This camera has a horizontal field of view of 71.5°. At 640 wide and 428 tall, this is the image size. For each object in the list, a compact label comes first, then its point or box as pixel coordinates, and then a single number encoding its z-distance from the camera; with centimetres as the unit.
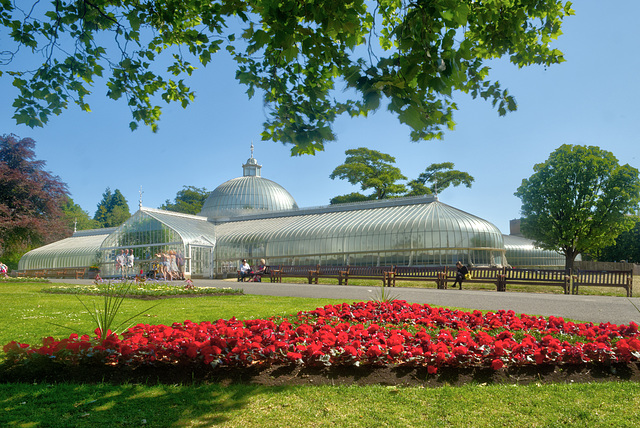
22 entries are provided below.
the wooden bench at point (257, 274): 2423
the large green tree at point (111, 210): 8175
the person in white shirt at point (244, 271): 2472
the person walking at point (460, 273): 1798
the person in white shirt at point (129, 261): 2787
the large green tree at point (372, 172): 4141
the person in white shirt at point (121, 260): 2541
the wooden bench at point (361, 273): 2070
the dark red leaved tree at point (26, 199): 2747
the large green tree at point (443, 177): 4297
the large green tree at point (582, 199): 3034
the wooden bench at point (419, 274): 1838
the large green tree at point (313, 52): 360
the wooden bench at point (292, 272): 2281
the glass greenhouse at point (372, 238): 2609
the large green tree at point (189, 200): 6438
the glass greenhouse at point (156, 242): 3209
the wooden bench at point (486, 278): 1734
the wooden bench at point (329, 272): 2107
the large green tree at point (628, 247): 4531
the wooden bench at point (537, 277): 1677
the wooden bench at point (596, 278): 1633
